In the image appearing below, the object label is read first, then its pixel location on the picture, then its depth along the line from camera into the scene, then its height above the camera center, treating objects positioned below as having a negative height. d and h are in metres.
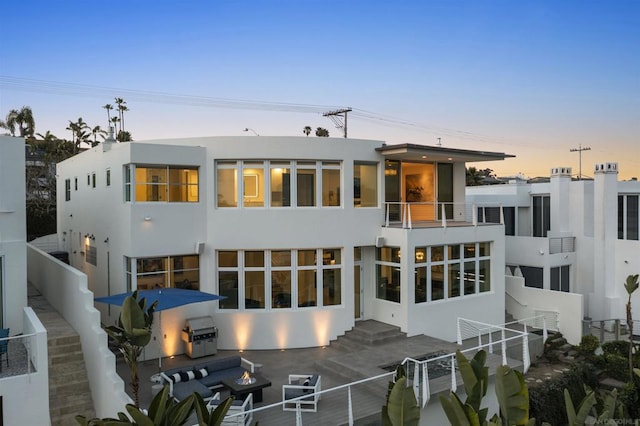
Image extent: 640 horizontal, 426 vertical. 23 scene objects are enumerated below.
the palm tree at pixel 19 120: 37.84 +7.36
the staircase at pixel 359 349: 12.10 -4.21
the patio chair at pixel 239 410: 8.65 -3.97
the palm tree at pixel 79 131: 45.81 +7.73
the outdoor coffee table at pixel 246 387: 9.90 -3.86
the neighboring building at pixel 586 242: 20.75 -1.71
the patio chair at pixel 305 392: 9.77 -4.04
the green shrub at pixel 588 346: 15.73 -4.80
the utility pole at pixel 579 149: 41.41 +4.95
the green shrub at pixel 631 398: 13.26 -5.55
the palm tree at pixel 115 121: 51.72 +9.72
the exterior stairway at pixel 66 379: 10.38 -3.96
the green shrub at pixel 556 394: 12.39 -5.25
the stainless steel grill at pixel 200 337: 13.84 -3.87
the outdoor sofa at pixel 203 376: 9.97 -3.89
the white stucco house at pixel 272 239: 14.40 -1.04
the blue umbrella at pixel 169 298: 11.00 -2.20
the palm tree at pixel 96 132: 47.03 +7.88
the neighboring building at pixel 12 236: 10.89 -0.61
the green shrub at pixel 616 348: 15.77 -4.91
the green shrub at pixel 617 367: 14.66 -5.17
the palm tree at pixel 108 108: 51.47 +11.18
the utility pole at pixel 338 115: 24.31 +4.86
